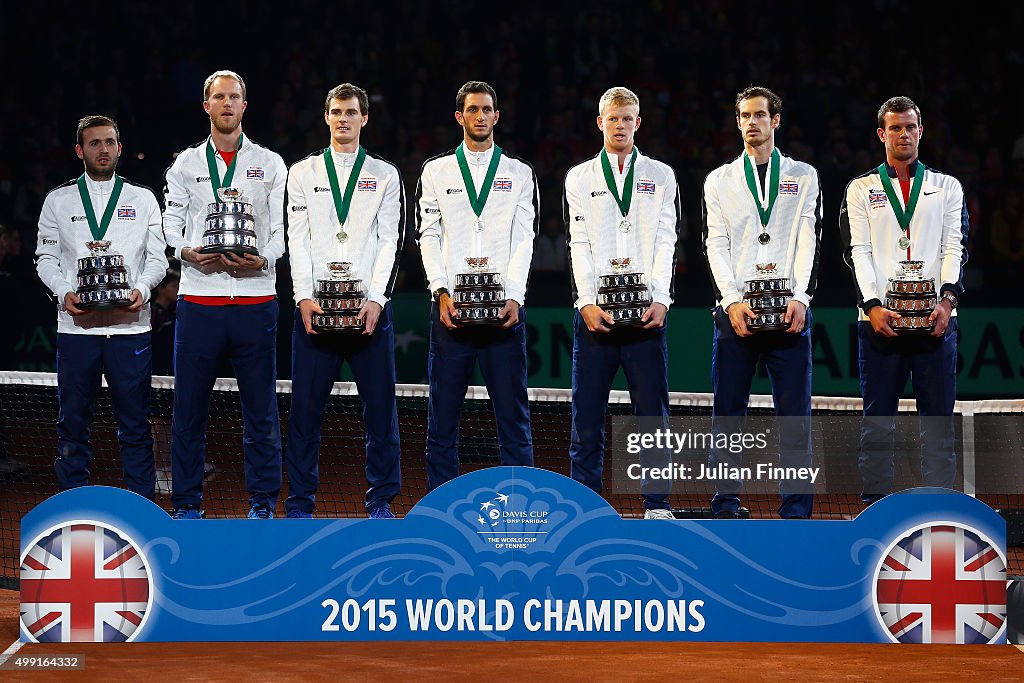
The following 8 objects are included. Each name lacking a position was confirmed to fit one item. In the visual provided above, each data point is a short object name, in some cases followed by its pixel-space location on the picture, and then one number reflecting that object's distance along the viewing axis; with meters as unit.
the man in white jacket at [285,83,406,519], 13.11
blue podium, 10.98
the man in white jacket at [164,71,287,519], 13.10
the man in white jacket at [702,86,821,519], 13.30
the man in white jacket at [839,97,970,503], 13.60
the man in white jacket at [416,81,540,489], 13.23
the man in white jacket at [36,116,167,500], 13.55
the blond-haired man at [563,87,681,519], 13.29
